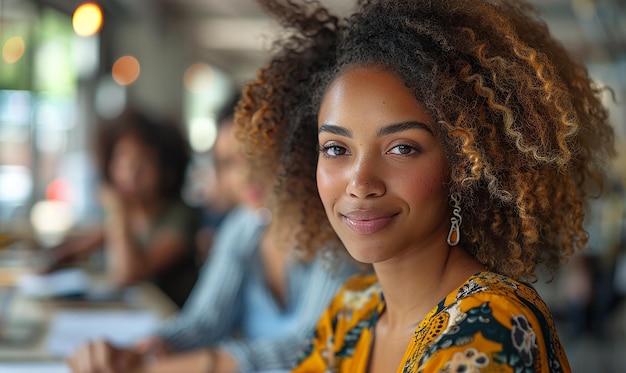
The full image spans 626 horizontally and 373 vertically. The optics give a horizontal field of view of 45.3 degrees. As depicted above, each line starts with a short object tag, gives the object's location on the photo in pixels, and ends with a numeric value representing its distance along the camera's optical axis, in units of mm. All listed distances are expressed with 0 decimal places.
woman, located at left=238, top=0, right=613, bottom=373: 1138
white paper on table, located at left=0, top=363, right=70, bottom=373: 2156
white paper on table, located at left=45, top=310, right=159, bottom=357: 2479
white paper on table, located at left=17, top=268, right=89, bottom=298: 3188
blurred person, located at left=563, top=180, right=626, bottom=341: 3895
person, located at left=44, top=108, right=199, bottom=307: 3541
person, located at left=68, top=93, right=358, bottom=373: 2039
